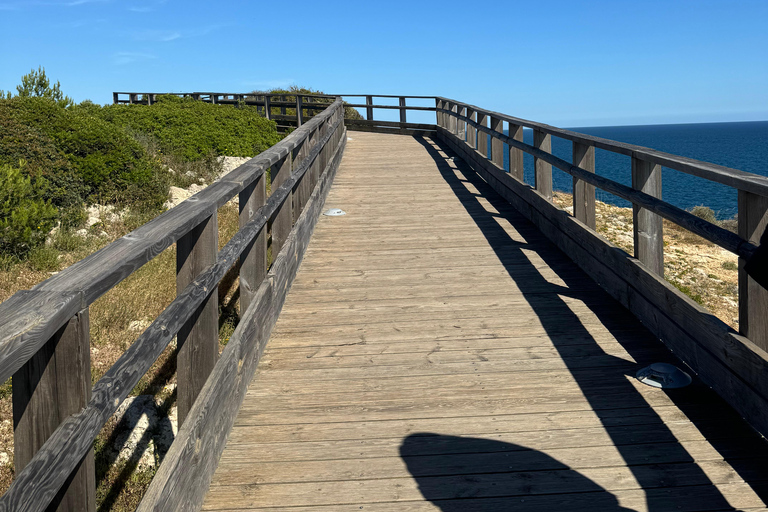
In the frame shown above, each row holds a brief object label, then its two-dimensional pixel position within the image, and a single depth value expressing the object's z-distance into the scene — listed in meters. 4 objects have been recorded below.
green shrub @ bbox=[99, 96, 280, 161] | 18.08
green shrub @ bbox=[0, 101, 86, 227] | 11.09
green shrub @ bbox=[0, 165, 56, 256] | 9.16
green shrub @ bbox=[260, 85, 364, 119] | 35.08
